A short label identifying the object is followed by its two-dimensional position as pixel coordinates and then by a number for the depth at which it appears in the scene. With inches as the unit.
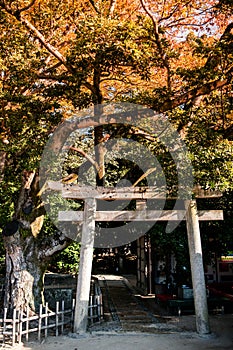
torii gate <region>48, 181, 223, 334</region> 352.5
